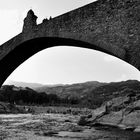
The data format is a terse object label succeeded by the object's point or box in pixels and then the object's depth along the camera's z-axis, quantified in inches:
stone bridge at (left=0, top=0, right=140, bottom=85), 334.0
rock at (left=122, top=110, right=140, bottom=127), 937.5
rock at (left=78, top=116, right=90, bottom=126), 1047.9
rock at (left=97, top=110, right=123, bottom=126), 1038.5
